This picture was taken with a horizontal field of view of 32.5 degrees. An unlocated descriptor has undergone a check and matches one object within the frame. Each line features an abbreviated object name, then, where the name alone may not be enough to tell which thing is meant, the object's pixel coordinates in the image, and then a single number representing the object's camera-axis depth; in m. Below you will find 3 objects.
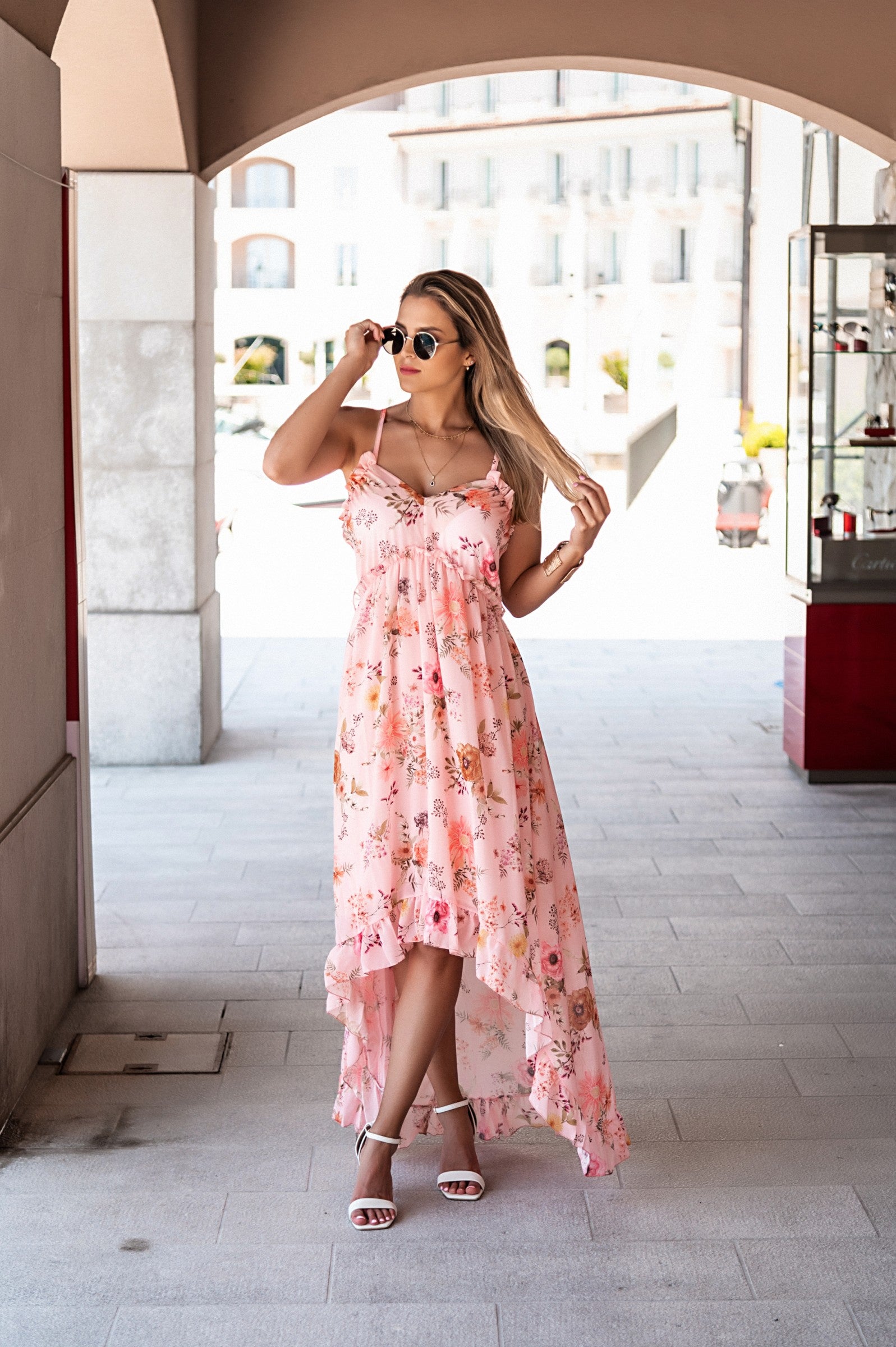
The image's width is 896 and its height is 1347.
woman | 3.01
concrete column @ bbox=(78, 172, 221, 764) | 6.89
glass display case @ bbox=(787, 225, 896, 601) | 6.73
